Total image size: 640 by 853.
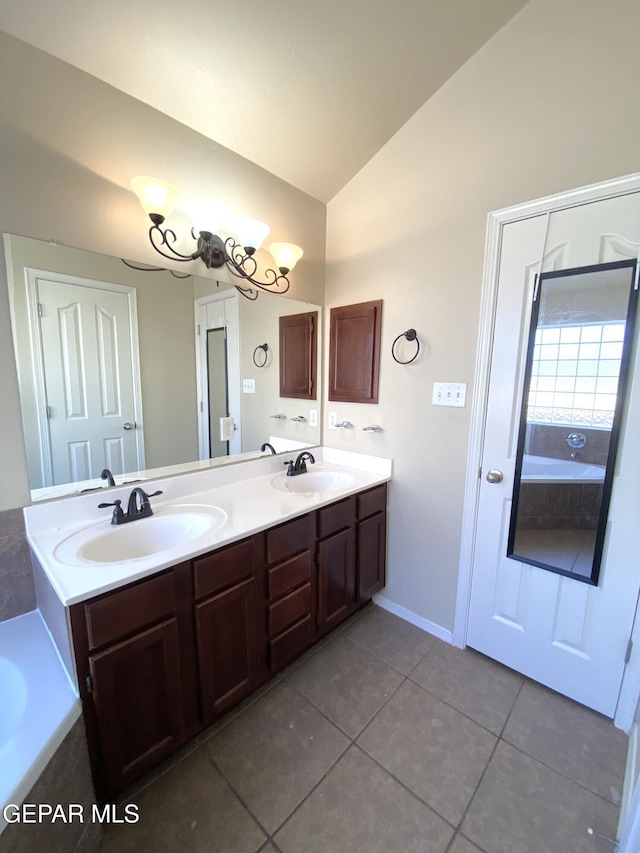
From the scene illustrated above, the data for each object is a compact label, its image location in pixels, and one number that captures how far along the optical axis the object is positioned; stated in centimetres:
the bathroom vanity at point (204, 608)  103
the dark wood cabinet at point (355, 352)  201
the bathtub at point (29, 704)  80
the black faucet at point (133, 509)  137
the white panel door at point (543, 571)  134
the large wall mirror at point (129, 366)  128
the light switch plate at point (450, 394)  171
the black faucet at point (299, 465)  205
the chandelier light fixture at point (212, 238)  132
